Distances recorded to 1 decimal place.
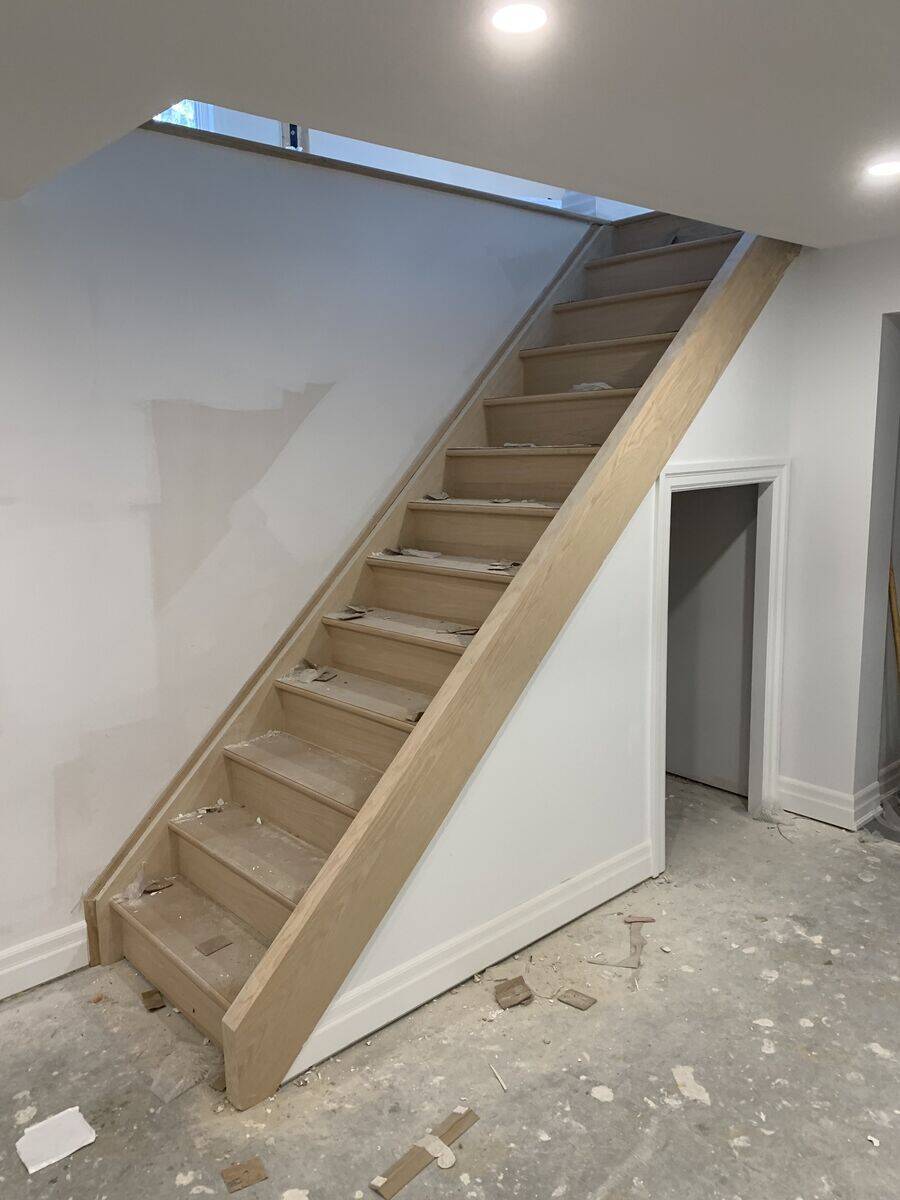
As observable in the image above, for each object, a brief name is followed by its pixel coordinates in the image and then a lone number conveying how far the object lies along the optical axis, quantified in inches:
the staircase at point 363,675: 103.4
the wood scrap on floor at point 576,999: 101.8
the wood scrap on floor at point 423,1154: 77.6
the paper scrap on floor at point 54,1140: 81.8
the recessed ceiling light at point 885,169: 91.3
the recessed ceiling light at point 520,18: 57.1
